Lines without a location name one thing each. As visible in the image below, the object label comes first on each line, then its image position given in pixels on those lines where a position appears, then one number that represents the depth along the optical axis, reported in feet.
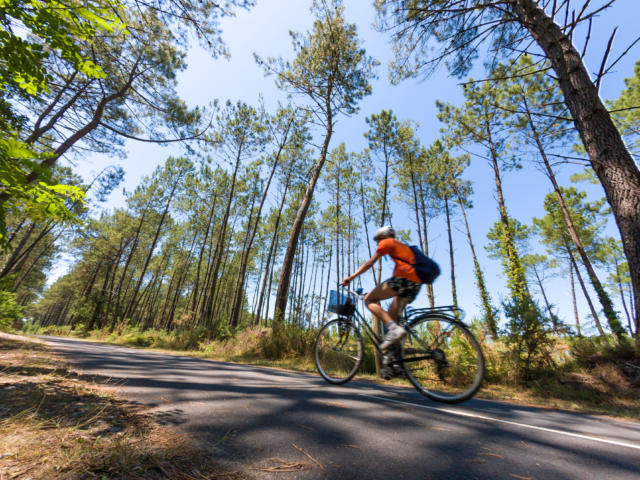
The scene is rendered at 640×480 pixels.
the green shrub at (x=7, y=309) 24.27
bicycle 9.59
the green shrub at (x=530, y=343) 18.44
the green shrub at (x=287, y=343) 25.46
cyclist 9.73
